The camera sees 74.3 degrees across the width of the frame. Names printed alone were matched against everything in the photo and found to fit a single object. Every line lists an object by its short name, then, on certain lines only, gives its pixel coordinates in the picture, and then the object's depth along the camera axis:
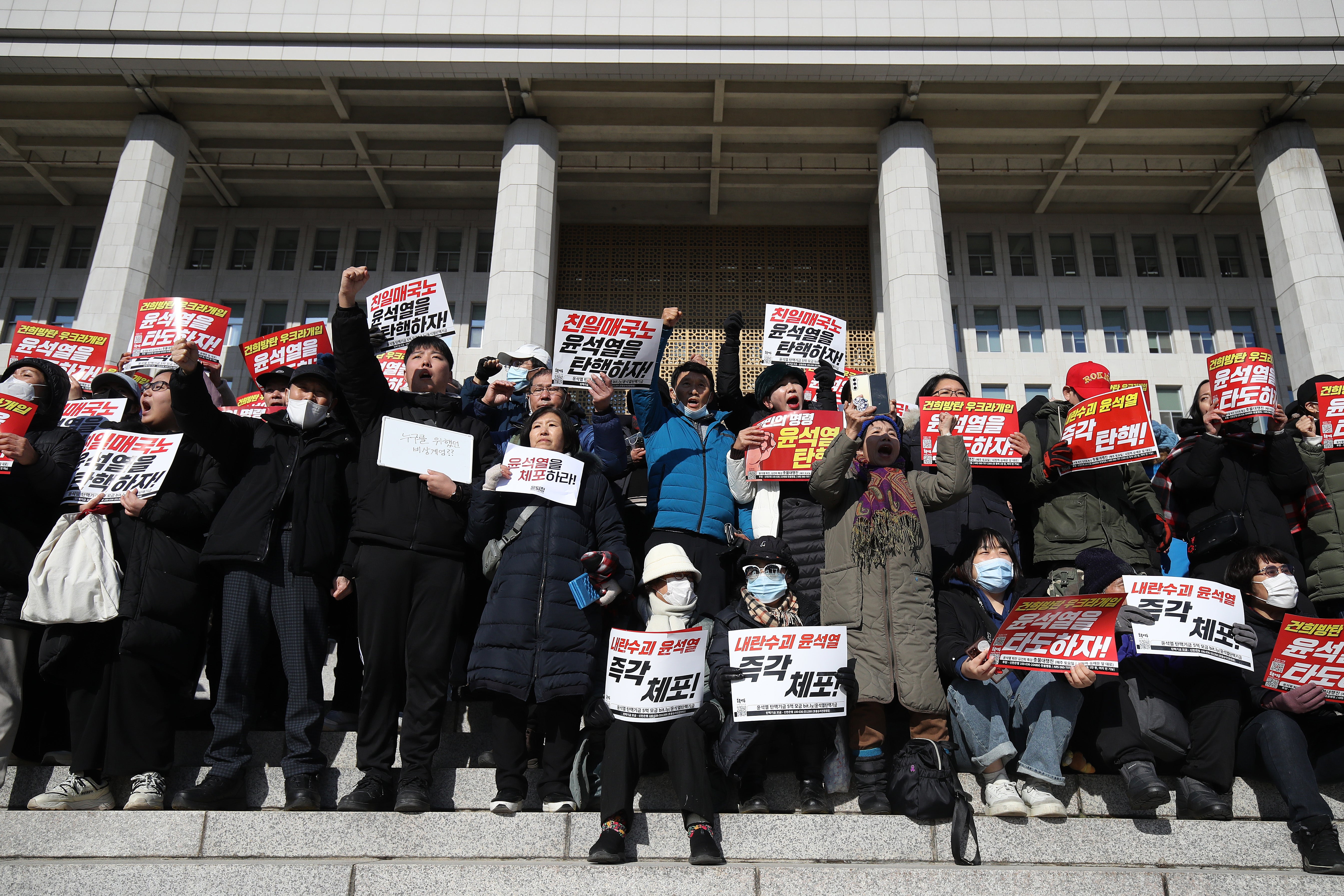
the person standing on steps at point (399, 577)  4.72
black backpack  4.38
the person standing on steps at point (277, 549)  4.73
